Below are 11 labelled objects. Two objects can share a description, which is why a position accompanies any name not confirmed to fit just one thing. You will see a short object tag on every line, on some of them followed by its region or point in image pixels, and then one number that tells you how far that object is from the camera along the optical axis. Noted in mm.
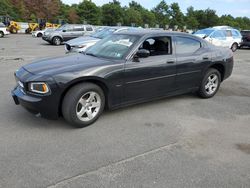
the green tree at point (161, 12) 71438
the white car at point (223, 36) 17006
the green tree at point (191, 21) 68938
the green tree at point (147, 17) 66812
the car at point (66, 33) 19688
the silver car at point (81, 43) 11023
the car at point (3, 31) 26531
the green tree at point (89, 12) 55500
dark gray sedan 3977
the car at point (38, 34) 31128
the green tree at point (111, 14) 57719
